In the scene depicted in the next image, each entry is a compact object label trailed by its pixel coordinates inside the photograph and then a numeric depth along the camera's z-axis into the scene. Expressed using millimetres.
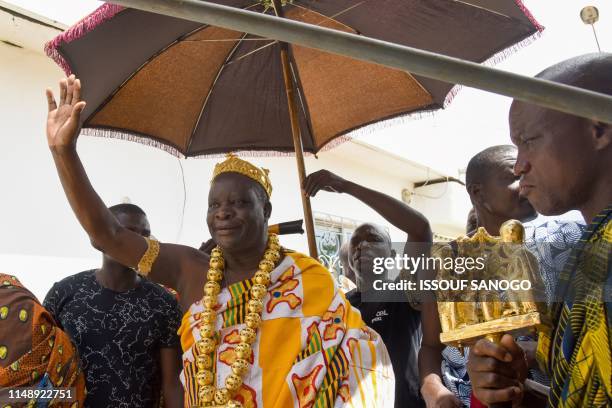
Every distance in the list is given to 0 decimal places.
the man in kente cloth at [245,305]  2305
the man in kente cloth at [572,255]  1101
